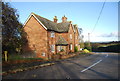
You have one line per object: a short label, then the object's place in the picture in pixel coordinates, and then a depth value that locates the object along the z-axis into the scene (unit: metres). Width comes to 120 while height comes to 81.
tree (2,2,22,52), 11.90
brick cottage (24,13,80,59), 19.05
